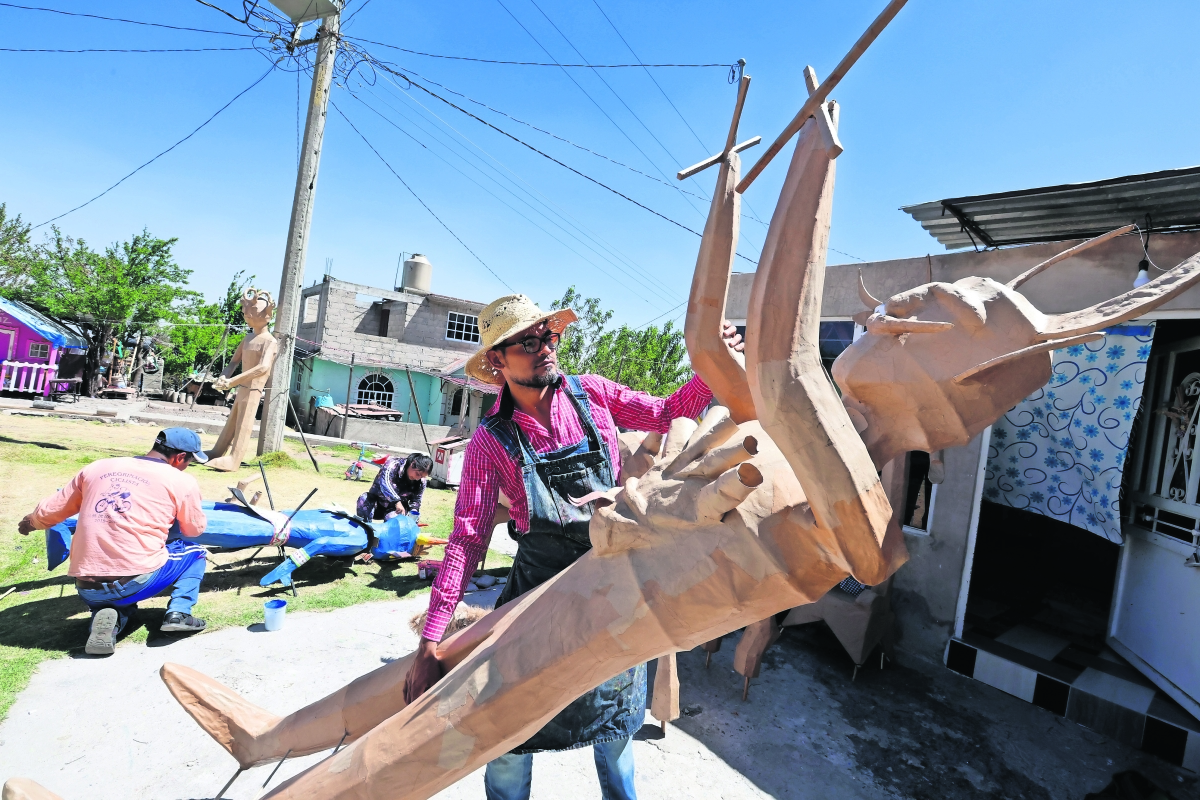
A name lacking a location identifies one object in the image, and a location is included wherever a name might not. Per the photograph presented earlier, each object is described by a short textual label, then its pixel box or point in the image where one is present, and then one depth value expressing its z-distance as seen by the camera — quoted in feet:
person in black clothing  18.69
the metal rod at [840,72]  2.98
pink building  49.73
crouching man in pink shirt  10.77
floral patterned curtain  13.01
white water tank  65.36
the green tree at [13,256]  56.08
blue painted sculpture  13.67
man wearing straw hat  5.92
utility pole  28.48
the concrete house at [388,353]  57.11
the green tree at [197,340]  66.49
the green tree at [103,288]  57.21
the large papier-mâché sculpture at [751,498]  3.28
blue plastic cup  12.28
